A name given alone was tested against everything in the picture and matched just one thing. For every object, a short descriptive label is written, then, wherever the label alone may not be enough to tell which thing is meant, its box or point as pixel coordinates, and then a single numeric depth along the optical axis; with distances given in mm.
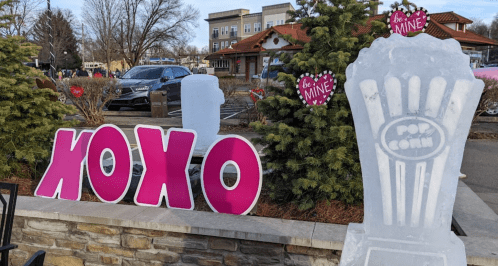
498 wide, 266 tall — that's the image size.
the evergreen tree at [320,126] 4078
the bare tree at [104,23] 31094
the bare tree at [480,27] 77812
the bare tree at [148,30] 33438
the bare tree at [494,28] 75712
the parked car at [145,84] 15156
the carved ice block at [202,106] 5484
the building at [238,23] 66625
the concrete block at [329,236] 3428
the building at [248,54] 36219
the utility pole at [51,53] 14445
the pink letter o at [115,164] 4738
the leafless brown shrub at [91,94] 11602
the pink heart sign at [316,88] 4035
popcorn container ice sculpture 1979
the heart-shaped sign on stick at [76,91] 11211
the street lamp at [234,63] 45094
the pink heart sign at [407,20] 4430
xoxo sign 4250
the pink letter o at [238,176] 4211
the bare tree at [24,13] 28445
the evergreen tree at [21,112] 5402
